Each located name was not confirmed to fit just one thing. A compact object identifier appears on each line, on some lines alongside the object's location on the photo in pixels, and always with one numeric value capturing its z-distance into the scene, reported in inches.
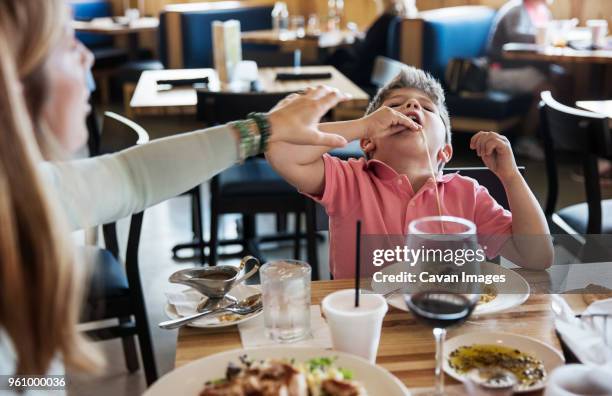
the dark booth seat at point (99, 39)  319.6
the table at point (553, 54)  191.5
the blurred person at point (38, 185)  30.3
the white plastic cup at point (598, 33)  200.4
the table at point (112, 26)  273.0
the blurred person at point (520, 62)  220.4
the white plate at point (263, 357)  39.4
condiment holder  52.8
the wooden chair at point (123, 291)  84.6
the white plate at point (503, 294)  50.6
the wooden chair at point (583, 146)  98.1
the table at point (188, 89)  123.3
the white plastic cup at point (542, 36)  209.5
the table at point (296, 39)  230.2
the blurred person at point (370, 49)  218.4
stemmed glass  39.2
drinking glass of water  48.0
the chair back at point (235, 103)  111.1
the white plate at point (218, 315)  49.3
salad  36.6
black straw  42.5
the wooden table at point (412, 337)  43.9
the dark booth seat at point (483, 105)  213.2
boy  64.2
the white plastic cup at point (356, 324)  42.4
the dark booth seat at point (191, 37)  256.5
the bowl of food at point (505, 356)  41.9
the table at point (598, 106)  120.7
